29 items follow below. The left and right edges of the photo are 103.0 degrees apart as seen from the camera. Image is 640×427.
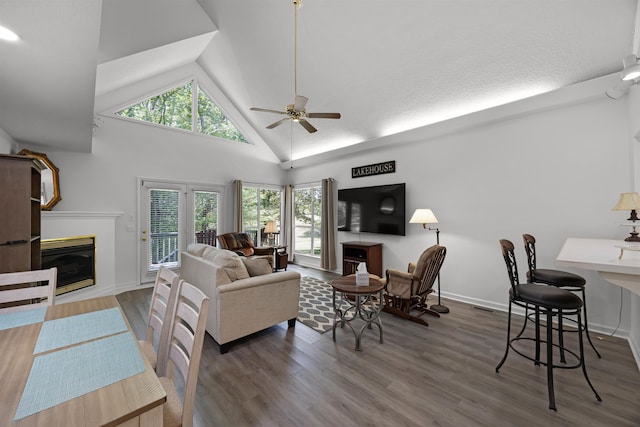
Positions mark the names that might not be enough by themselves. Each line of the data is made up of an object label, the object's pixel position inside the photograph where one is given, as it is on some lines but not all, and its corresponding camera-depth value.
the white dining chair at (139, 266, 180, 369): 1.48
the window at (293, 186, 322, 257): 6.55
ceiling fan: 2.93
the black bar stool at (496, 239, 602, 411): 1.79
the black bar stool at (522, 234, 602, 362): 2.39
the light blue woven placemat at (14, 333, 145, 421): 0.81
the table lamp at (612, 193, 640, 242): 2.09
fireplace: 3.65
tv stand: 4.82
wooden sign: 4.88
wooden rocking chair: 3.12
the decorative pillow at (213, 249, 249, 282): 2.70
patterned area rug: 3.18
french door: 4.96
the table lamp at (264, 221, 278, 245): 6.18
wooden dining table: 0.75
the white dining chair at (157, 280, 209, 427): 1.10
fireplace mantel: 3.74
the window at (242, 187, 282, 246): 6.54
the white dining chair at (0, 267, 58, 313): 1.65
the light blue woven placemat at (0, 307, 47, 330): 1.34
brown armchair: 5.51
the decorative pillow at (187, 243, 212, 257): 3.37
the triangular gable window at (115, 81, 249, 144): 5.05
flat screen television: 4.68
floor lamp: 3.64
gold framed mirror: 3.92
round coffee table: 2.71
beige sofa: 2.53
